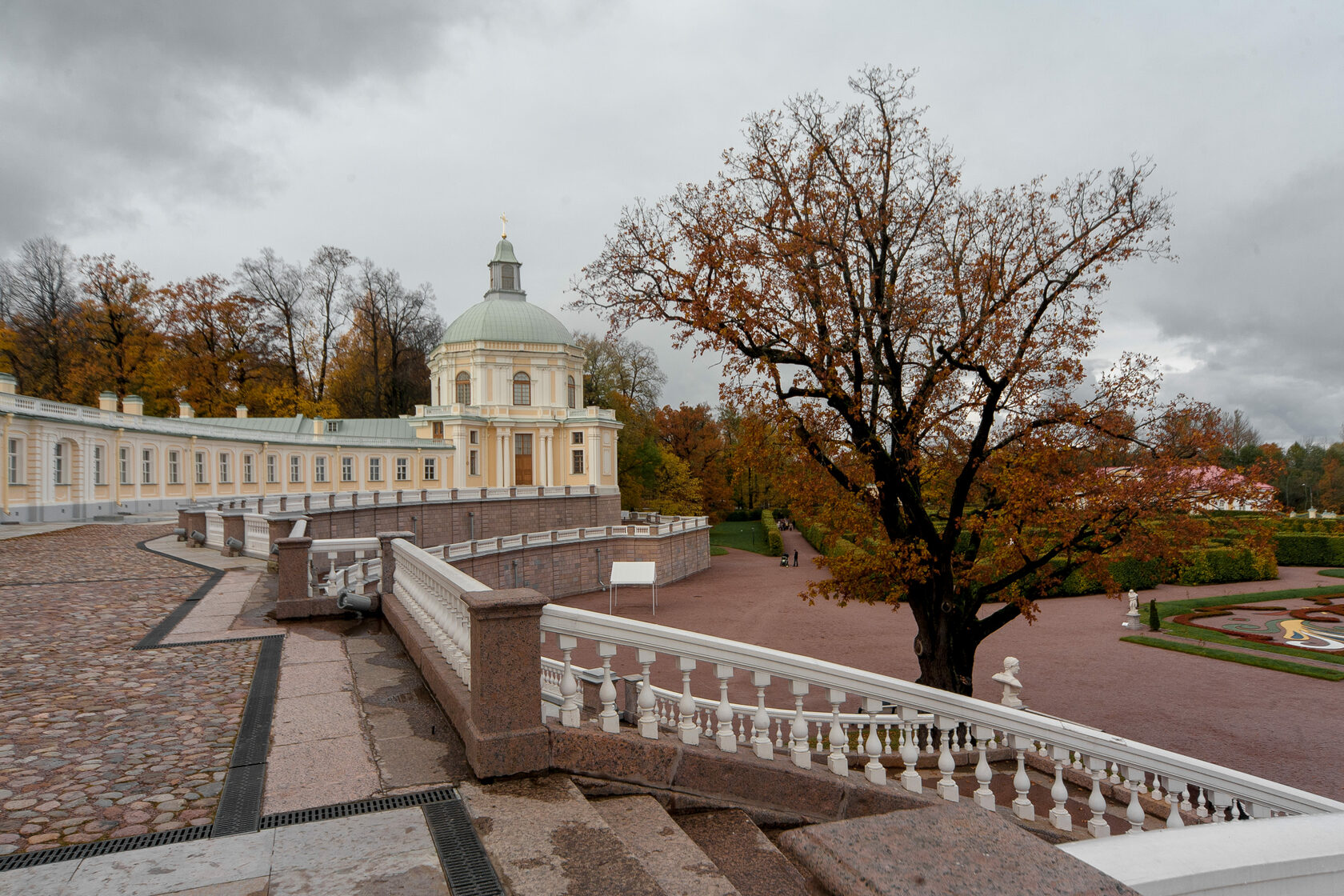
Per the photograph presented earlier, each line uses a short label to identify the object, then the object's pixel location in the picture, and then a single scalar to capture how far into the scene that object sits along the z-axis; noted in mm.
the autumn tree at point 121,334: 42375
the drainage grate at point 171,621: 8169
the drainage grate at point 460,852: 3244
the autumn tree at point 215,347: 46406
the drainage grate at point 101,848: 3529
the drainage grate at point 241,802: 3863
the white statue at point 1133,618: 25219
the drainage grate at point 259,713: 4887
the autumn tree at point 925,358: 12336
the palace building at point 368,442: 27875
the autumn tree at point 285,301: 50438
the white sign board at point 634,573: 29469
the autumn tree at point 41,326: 40812
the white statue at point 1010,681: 9664
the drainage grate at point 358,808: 3922
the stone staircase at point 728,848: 1935
